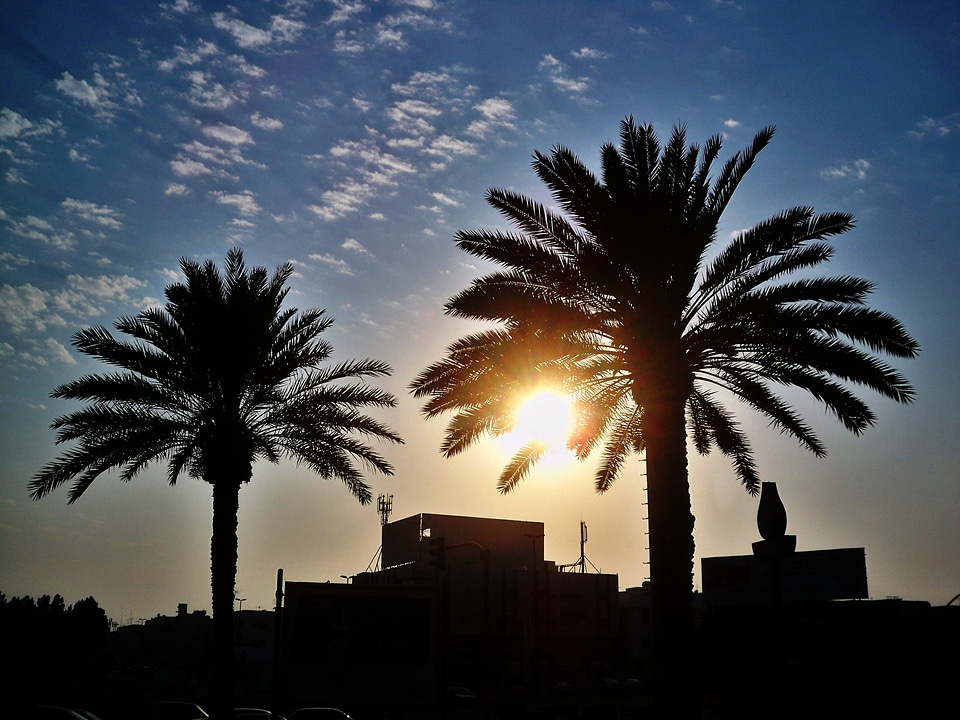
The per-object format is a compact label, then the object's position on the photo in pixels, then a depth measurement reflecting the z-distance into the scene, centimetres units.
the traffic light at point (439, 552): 2511
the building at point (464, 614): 4050
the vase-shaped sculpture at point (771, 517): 1692
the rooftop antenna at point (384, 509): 9231
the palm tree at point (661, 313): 1622
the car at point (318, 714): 2775
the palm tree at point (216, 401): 2202
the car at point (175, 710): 3069
